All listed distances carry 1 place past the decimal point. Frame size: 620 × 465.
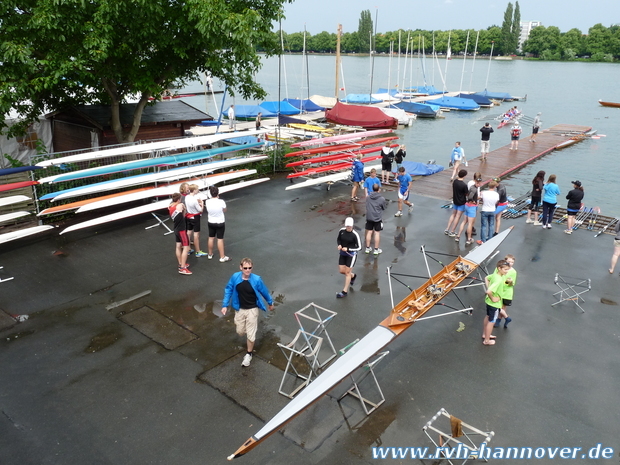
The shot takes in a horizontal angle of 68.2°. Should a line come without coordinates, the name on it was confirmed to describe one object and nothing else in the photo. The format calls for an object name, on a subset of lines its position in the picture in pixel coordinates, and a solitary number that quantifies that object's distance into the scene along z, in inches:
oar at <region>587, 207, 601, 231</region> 543.7
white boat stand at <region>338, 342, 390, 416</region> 254.6
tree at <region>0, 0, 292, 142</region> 478.0
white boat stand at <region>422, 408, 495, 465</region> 209.2
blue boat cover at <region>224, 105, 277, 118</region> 1573.6
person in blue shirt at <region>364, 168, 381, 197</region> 488.1
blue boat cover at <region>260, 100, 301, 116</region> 1629.4
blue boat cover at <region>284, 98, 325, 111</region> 1760.6
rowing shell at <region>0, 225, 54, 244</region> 454.3
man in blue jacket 275.7
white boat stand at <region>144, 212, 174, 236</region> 515.8
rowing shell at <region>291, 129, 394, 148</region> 706.8
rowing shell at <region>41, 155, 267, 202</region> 494.6
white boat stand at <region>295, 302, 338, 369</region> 294.0
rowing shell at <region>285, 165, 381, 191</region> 653.1
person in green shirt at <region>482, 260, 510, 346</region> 302.2
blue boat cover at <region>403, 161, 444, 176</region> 778.8
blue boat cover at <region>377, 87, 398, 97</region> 2413.9
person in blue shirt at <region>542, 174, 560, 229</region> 512.7
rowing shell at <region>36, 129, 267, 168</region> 509.7
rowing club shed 654.5
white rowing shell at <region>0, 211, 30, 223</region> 467.2
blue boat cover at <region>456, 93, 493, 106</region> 2292.1
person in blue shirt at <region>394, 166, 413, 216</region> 561.9
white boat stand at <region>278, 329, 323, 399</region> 264.1
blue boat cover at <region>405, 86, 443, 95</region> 2521.4
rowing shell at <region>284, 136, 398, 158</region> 678.5
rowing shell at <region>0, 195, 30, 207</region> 469.4
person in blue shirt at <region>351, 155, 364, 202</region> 622.5
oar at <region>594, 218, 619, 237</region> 524.4
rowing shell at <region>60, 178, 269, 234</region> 480.2
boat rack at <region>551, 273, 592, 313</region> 374.6
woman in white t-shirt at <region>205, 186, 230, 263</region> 414.0
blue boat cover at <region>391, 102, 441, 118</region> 1902.2
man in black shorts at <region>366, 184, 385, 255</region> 432.8
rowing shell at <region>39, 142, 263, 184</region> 501.0
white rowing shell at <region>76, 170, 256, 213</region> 503.5
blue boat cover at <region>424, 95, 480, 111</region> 2127.8
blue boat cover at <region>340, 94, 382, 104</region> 2071.9
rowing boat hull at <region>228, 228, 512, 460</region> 206.4
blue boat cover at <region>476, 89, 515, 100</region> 2500.0
